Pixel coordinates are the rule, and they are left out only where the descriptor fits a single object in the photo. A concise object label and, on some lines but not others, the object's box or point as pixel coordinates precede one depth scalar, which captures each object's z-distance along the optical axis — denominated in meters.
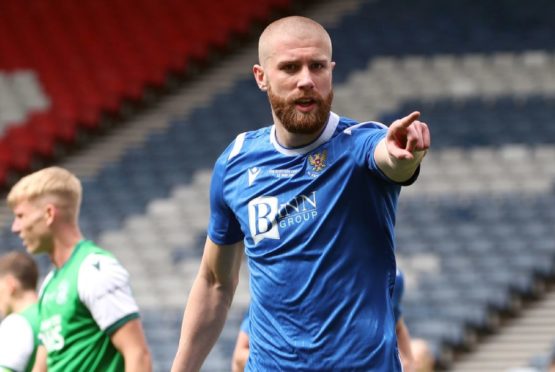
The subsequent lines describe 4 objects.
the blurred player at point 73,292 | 10.01
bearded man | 7.38
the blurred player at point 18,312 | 11.19
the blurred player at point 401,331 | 11.12
